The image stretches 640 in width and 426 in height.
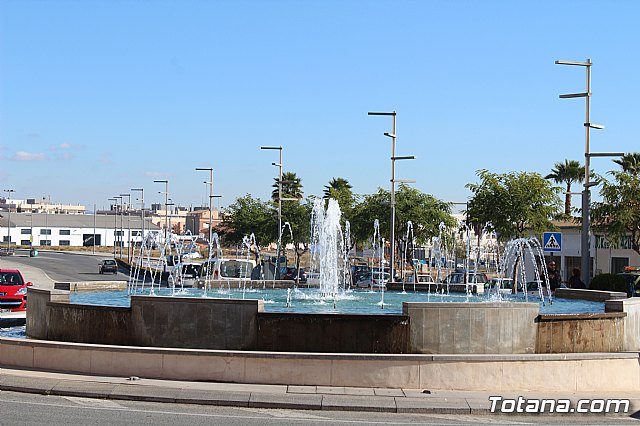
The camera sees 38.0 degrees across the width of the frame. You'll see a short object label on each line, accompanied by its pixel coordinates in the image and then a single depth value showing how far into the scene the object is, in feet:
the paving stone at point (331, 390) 46.92
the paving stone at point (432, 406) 43.80
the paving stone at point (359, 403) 43.88
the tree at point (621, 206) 116.98
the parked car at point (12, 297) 89.15
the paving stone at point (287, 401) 44.19
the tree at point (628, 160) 167.97
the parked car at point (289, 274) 175.58
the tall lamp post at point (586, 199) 92.27
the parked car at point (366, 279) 154.39
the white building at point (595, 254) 161.27
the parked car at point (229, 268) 148.97
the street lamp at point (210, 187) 217.36
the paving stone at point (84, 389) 45.96
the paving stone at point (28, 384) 46.93
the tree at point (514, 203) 136.56
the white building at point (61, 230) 508.12
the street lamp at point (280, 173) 175.42
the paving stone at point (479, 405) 43.78
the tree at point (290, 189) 296.71
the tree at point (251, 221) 252.42
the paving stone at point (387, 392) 46.73
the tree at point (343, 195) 232.73
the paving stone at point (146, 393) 45.11
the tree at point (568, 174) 230.48
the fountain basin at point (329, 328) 49.85
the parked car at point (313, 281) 99.32
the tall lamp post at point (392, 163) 122.93
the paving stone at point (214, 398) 44.55
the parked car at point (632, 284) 93.54
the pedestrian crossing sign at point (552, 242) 96.89
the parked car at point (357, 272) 172.45
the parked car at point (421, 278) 204.94
